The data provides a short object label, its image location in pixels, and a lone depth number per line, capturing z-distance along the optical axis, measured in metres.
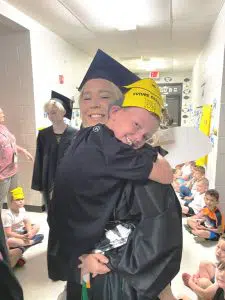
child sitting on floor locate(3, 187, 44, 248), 2.19
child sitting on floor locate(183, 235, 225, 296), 1.51
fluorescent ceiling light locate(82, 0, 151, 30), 2.44
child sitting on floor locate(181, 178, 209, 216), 2.79
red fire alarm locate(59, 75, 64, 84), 3.63
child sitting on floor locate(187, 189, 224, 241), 2.40
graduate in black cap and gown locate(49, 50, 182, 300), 0.62
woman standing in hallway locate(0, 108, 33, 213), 2.43
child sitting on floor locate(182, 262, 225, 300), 1.36
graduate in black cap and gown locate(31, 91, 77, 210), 1.90
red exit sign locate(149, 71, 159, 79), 6.98
